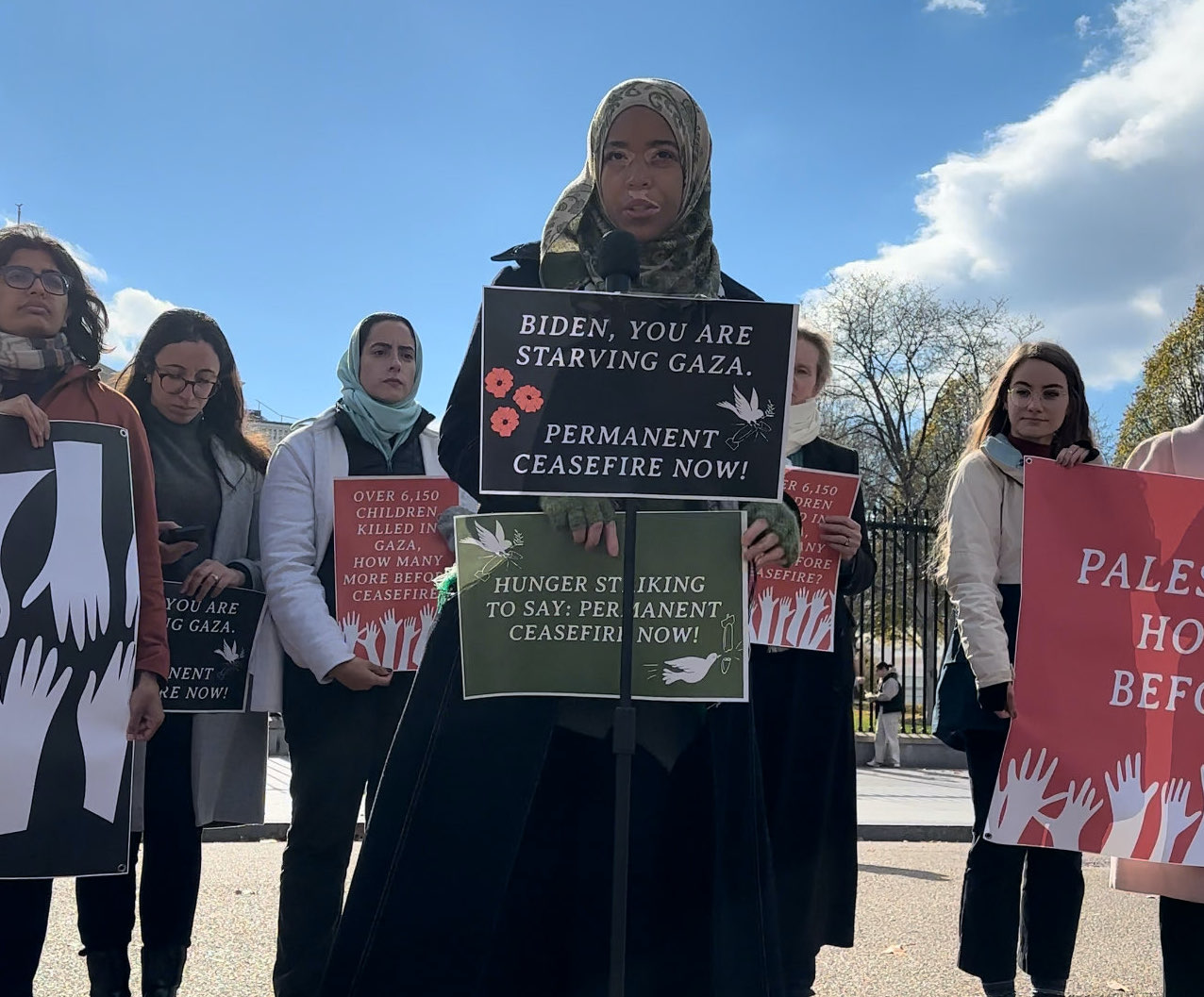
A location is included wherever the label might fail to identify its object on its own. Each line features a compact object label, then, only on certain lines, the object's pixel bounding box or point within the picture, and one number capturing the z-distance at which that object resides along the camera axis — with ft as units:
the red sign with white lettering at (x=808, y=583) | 12.41
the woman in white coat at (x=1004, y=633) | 11.46
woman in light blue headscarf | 11.48
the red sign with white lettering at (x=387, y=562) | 12.33
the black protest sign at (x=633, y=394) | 6.79
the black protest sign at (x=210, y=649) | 11.86
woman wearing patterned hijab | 6.83
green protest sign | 7.04
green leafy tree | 97.50
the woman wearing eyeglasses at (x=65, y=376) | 9.77
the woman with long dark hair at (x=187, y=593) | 11.16
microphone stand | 6.52
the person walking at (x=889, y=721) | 45.83
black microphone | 7.01
